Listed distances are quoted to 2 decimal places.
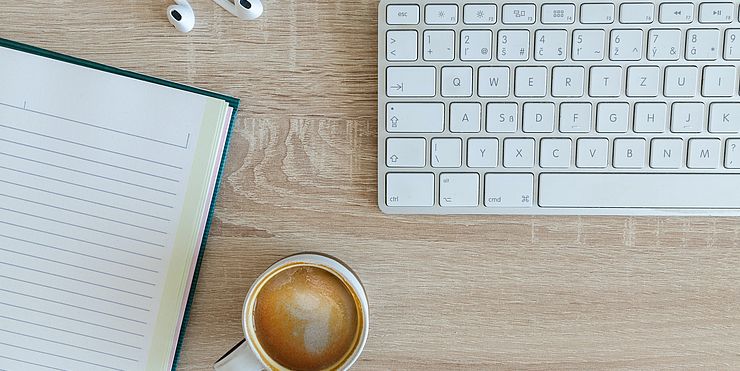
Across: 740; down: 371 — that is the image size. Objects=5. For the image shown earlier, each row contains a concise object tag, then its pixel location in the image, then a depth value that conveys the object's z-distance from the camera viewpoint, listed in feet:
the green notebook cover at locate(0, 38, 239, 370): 2.00
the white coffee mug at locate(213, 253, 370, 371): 1.90
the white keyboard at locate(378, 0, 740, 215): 1.88
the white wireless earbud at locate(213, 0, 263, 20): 1.95
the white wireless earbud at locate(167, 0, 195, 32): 1.96
